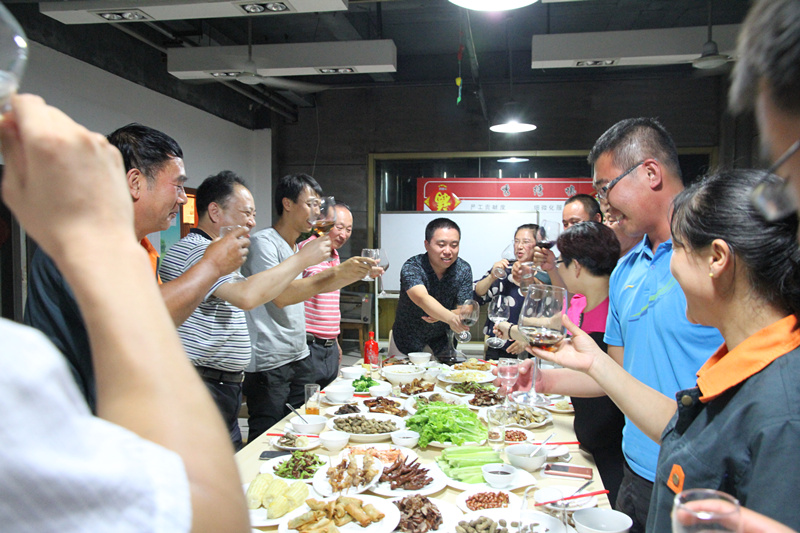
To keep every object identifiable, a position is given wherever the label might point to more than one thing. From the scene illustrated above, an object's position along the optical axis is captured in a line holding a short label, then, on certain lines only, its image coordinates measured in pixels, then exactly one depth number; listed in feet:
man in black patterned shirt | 14.92
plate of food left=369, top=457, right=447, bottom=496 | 5.93
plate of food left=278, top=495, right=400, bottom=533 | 5.09
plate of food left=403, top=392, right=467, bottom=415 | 9.02
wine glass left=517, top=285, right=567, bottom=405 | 5.80
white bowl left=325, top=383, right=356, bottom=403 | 9.33
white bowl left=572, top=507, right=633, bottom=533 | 5.06
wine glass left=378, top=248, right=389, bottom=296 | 10.69
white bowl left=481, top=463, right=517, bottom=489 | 5.97
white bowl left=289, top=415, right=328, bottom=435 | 7.61
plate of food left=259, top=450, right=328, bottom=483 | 6.34
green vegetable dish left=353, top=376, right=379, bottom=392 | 10.15
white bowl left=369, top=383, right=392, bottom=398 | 10.01
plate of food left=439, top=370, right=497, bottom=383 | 10.96
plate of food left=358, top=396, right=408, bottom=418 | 8.80
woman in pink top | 9.05
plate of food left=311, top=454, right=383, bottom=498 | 5.88
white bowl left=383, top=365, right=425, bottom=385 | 10.97
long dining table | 6.18
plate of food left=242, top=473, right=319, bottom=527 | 5.31
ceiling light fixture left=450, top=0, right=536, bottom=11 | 9.71
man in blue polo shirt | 5.75
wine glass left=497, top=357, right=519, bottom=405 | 7.41
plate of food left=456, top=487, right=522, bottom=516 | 5.59
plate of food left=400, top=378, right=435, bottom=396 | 10.15
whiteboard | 25.35
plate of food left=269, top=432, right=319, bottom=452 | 7.22
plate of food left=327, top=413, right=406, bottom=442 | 7.60
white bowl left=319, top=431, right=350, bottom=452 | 7.09
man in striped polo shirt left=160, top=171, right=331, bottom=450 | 8.63
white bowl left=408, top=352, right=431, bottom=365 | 12.59
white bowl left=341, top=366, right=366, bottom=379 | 11.41
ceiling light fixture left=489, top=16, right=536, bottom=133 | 21.21
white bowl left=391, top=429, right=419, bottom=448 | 7.24
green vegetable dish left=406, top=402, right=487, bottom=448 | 7.36
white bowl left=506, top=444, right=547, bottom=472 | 6.47
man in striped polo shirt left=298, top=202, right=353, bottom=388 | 12.77
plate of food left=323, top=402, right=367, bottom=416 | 8.72
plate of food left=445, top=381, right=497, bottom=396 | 10.15
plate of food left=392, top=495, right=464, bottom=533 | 5.17
